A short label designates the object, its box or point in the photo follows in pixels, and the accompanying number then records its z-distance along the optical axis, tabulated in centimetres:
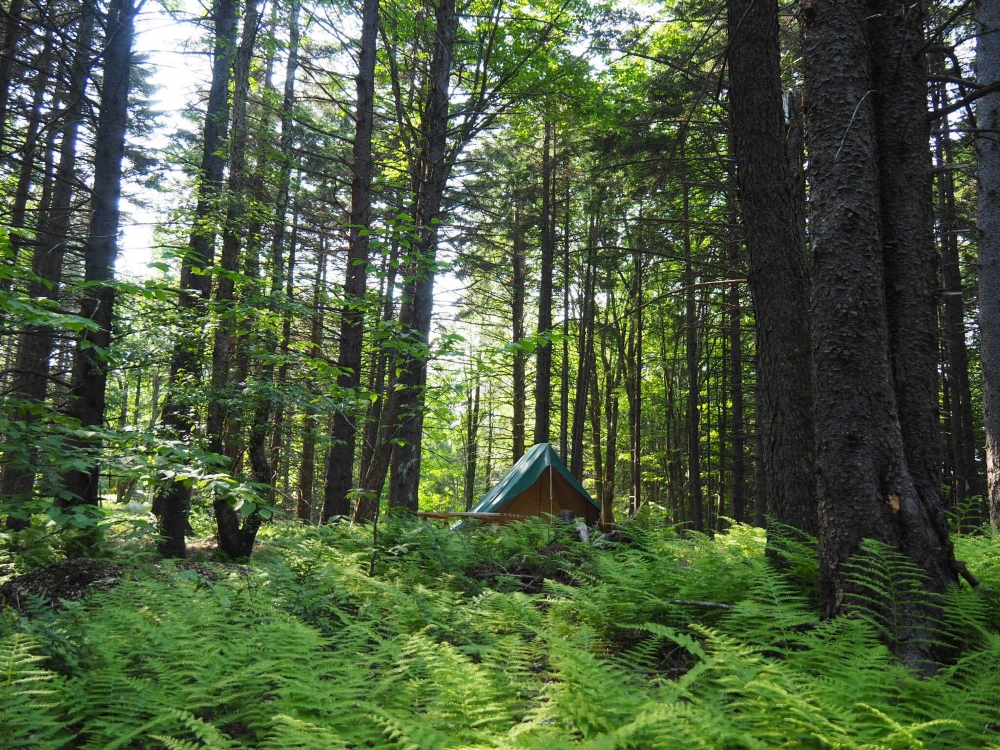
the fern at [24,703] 220
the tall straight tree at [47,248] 1015
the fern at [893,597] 271
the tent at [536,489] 1107
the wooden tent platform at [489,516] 943
